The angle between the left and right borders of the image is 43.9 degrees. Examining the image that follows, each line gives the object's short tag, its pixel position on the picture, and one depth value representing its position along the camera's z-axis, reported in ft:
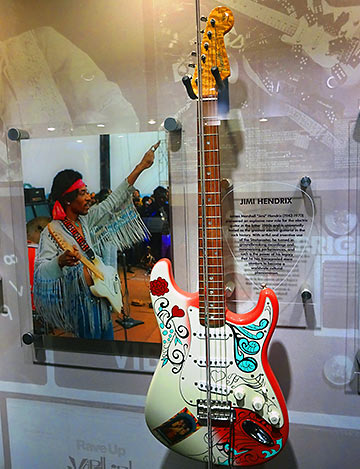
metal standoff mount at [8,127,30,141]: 4.00
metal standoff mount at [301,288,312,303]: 3.53
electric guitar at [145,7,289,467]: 3.18
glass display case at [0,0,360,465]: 3.29
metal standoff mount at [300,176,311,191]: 3.43
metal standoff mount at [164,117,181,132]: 3.62
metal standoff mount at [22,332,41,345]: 4.18
